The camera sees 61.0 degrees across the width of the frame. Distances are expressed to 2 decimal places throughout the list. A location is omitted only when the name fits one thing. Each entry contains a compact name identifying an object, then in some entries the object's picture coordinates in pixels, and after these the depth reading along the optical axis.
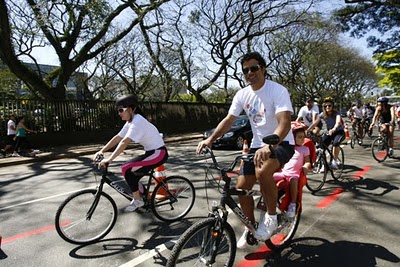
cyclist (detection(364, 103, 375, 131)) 14.70
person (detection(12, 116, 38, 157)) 12.96
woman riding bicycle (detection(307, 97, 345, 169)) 7.29
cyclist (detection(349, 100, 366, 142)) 13.18
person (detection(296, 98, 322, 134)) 9.02
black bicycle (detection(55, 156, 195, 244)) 4.11
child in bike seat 3.92
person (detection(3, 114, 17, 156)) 13.24
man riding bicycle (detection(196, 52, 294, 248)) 3.15
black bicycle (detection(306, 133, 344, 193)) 6.37
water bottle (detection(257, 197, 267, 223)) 3.51
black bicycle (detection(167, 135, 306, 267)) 2.80
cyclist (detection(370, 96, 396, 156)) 9.38
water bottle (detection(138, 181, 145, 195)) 4.57
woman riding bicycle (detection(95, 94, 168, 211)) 4.40
